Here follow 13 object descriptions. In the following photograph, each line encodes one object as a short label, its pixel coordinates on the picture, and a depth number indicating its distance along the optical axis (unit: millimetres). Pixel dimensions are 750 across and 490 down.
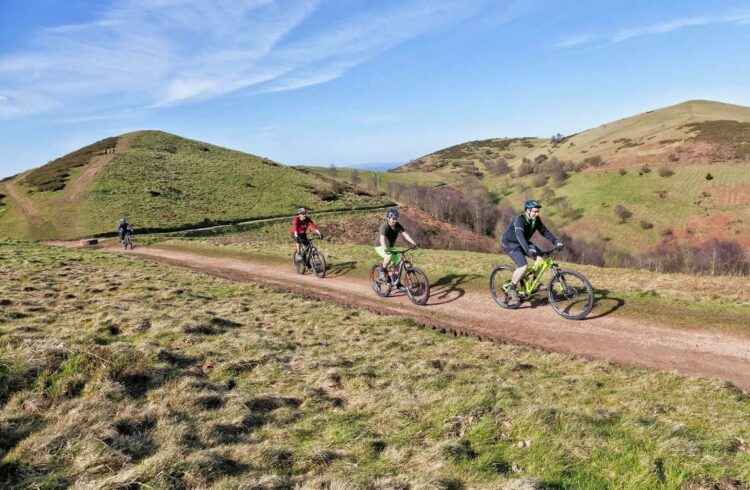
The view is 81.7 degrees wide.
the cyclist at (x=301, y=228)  21156
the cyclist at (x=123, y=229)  37875
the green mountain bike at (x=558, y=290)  12367
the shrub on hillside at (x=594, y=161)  138138
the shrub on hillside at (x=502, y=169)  188500
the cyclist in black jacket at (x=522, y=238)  12359
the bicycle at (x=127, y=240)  38250
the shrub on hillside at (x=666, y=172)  103856
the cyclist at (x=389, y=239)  15289
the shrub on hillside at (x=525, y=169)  163725
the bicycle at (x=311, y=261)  21188
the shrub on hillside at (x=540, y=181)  126625
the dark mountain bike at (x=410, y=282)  15289
